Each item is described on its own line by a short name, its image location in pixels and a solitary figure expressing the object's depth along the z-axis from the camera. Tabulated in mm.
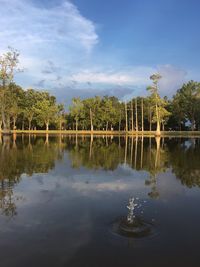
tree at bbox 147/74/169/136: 51614
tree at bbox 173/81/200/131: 62919
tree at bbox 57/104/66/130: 67046
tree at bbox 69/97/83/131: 64853
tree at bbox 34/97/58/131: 62855
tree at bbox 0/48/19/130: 40809
